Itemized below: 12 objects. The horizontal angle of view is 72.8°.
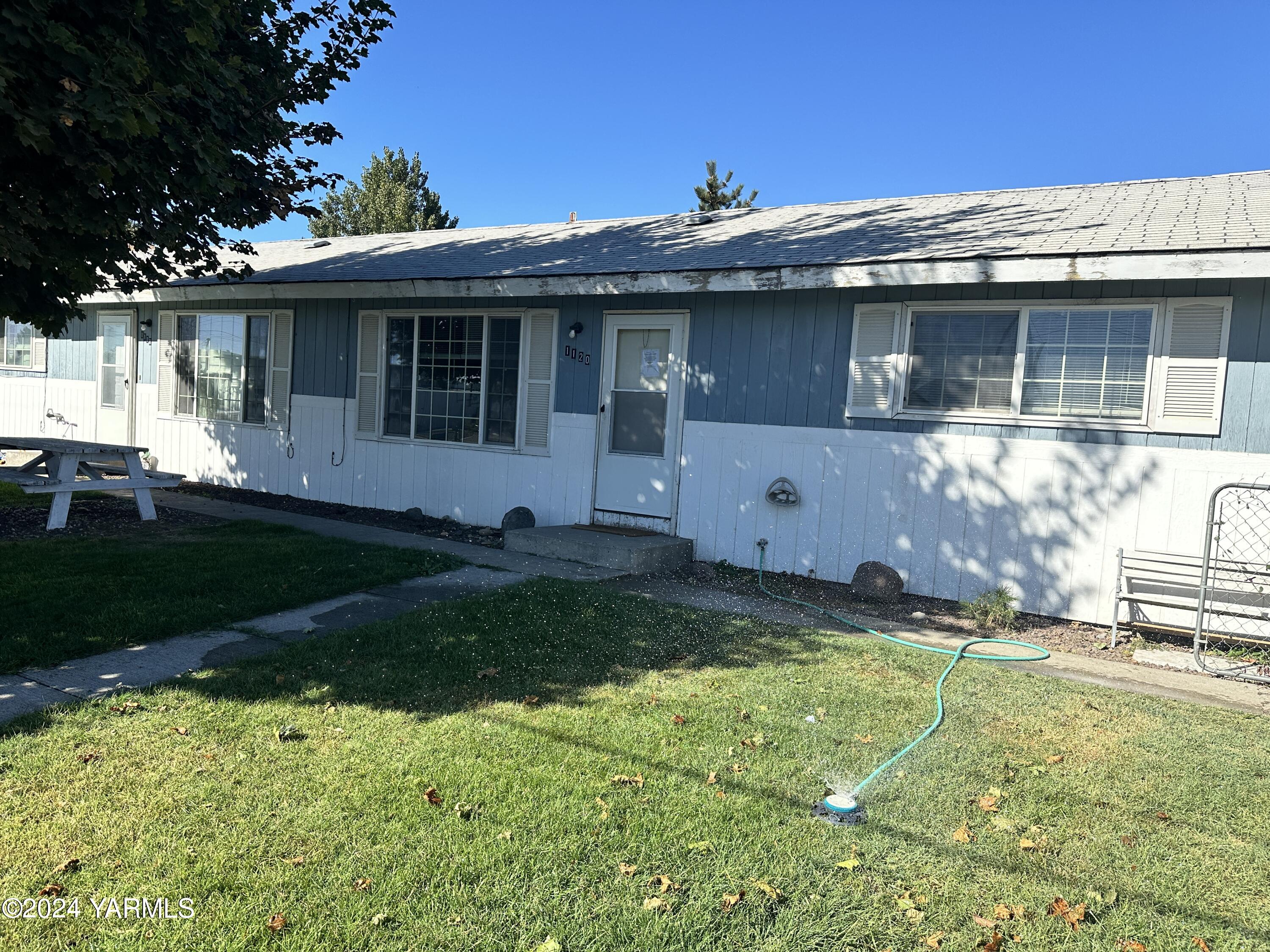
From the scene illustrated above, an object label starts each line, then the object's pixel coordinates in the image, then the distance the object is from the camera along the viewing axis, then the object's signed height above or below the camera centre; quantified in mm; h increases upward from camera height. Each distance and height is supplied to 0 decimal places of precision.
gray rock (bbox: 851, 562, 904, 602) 7406 -1249
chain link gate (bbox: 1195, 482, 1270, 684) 6137 -888
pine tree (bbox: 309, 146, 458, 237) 34938 +8600
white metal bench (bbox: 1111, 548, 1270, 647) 6359 -979
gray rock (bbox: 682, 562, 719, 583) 8023 -1368
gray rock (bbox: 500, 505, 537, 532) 9555 -1146
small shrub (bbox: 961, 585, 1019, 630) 6844 -1309
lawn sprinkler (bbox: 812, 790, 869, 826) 3428 -1508
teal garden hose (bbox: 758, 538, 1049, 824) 3441 -1474
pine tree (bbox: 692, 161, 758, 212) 26359 +7171
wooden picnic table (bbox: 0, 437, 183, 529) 8312 -902
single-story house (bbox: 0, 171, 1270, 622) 6566 +504
